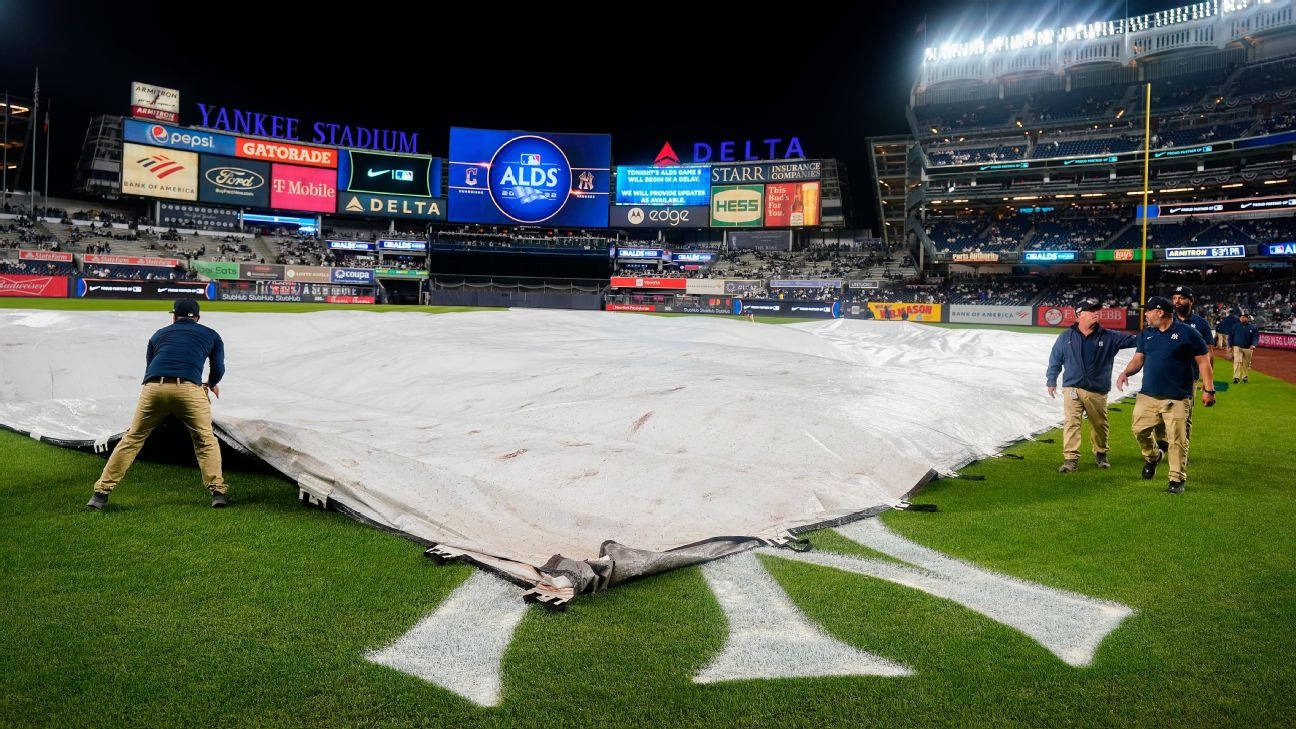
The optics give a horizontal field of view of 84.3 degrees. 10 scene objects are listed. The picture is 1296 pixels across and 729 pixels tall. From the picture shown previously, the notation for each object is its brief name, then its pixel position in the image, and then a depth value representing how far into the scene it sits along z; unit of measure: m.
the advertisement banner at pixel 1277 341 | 28.83
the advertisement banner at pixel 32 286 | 38.59
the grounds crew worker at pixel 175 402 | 5.32
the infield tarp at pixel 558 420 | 4.75
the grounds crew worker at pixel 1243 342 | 16.27
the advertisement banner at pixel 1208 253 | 41.41
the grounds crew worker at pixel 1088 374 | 7.60
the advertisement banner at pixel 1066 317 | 40.25
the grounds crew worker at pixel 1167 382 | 6.74
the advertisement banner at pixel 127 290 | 40.66
